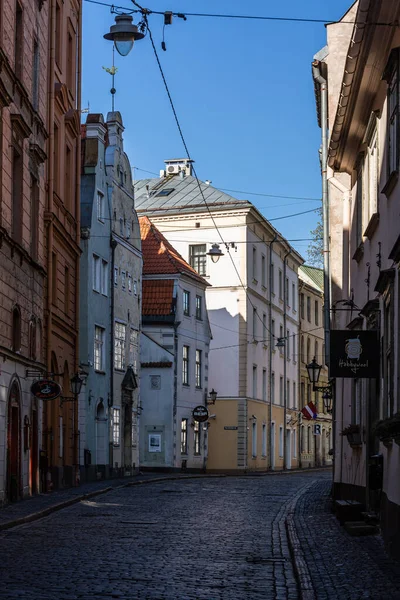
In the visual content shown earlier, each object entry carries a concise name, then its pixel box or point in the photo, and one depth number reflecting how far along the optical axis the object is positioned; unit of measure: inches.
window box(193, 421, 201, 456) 2159.2
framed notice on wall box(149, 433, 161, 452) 2034.9
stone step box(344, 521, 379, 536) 633.0
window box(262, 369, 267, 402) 2546.3
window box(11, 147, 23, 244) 1013.8
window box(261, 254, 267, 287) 2556.6
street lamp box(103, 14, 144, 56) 788.0
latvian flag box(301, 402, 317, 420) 1611.7
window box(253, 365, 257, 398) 2452.1
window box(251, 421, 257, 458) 2396.7
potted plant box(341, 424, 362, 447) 753.0
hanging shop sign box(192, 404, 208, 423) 2100.3
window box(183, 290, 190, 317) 2137.1
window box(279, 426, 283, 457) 2653.5
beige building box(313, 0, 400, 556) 548.7
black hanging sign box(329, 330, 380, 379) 638.5
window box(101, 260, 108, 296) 1658.5
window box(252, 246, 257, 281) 2469.2
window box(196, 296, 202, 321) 2208.4
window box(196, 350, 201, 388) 2208.4
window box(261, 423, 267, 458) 2492.0
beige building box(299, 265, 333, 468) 2960.1
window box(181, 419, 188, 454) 2092.8
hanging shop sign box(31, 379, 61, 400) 1006.4
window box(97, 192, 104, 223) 1634.6
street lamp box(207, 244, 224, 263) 1972.2
